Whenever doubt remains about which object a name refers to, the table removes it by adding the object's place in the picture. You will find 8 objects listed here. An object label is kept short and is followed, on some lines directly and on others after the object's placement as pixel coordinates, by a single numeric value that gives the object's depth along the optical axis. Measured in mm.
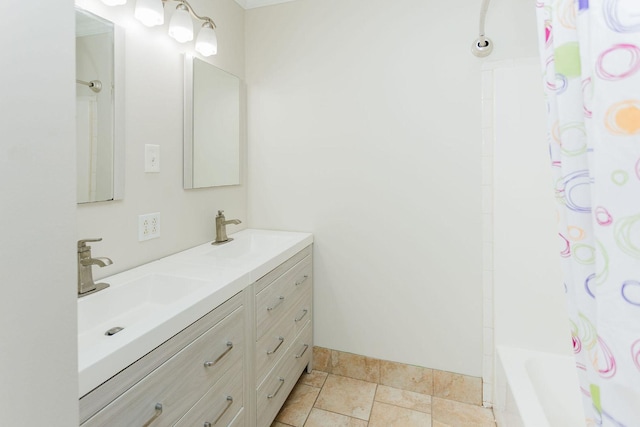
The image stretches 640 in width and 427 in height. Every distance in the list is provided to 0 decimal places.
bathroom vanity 857
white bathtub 1485
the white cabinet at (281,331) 1544
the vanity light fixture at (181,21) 1465
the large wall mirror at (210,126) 1812
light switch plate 1580
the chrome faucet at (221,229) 2006
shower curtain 465
